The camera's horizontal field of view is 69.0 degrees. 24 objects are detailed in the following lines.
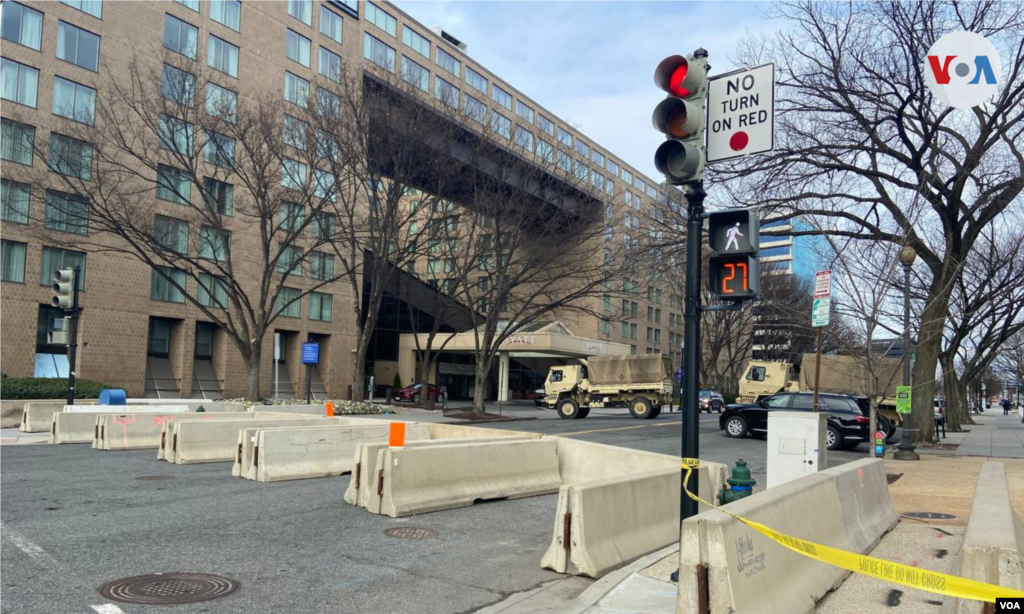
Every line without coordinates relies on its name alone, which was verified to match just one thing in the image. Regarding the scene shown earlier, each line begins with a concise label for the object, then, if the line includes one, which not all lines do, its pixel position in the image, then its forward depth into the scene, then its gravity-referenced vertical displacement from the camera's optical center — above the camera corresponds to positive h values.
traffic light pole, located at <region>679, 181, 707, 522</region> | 5.93 +0.19
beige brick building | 34.34 +8.42
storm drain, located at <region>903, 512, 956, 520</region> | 9.24 -1.80
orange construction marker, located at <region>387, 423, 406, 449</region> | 8.78 -0.99
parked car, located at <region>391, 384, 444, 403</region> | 47.59 -2.59
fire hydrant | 7.61 -1.21
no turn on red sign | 6.13 +2.12
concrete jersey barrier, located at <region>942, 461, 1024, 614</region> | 3.92 -0.99
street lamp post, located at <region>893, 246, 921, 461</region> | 16.25 +0.45
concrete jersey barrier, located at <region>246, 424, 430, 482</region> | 11.34 -1.60
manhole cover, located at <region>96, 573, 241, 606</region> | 5.50 -1.87
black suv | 20.39 -1.22
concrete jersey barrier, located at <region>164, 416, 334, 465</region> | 13.16 -1.69
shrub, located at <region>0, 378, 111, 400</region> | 25.55 -1.69
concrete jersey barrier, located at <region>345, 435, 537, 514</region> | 8.95 -1.55
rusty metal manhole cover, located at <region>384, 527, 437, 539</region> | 7.84 -1.91
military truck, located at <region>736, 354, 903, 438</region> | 27.03 -0.55
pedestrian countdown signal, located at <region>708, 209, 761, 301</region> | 5.79 +0.87
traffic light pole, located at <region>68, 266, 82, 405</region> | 17.91 +0.09
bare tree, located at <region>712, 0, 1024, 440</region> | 18.22 +5.79
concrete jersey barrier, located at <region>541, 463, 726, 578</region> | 6.54 -1.52
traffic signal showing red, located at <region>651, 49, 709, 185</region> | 5.99 +2.01
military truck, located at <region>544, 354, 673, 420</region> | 34.47 -1.18
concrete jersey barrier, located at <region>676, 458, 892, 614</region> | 4.18 -1.20
